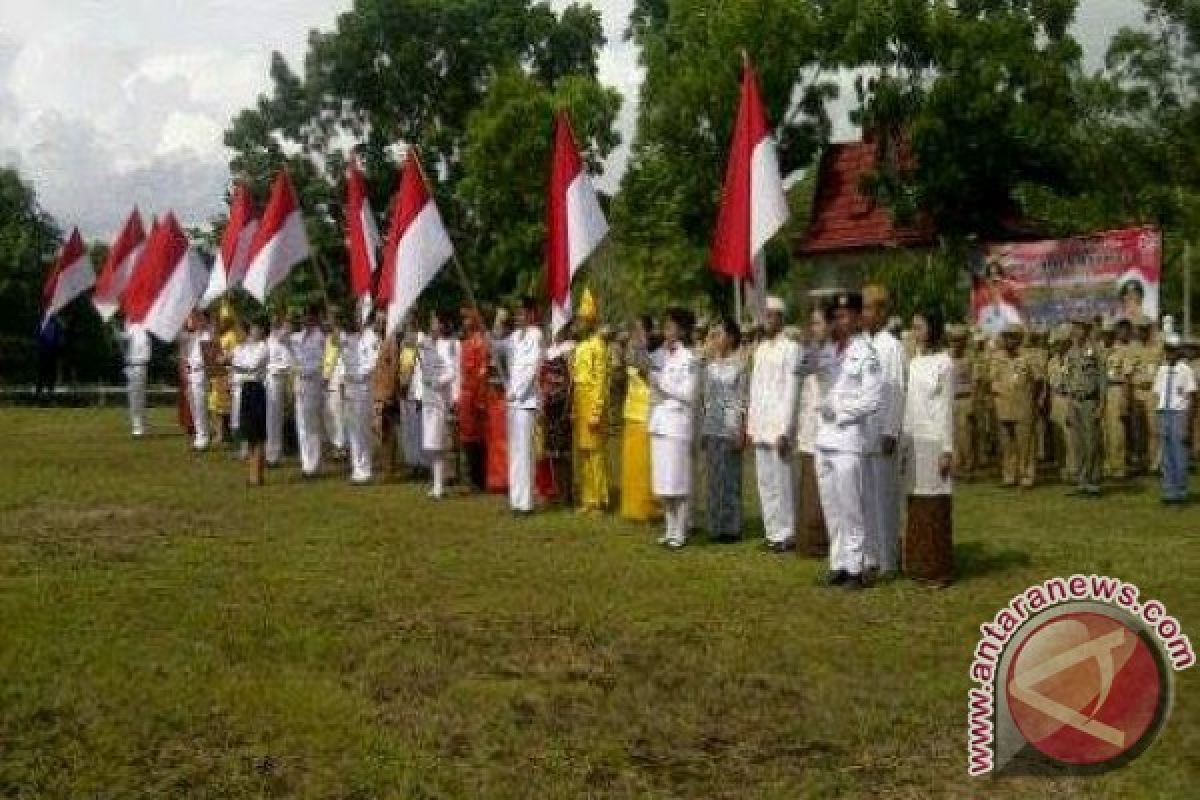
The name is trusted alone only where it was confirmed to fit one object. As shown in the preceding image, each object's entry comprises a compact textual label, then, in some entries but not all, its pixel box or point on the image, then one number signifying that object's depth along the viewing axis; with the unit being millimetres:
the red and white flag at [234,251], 19578
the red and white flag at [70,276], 24906
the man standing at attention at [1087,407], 15484
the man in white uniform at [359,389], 16578
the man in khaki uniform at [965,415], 17734
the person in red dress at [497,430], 15328
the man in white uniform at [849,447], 9547
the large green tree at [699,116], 32531
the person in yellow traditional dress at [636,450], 12953
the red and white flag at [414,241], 14164
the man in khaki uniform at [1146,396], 17531
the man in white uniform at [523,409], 13648
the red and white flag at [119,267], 22703
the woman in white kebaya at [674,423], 11664
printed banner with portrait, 18828
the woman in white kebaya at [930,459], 9828
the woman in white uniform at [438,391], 15203
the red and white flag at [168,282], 19609
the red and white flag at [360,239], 16656
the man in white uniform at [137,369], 21984
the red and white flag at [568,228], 13383
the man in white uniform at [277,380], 17734
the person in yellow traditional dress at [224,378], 20094
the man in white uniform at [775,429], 11352
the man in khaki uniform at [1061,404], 16219
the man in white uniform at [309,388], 17391
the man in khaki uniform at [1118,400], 17547
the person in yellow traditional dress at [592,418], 13617
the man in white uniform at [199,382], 20484
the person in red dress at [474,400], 15422
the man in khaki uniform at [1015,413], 16891
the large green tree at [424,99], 43375
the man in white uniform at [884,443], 9742
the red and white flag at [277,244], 17734
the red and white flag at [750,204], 11602
